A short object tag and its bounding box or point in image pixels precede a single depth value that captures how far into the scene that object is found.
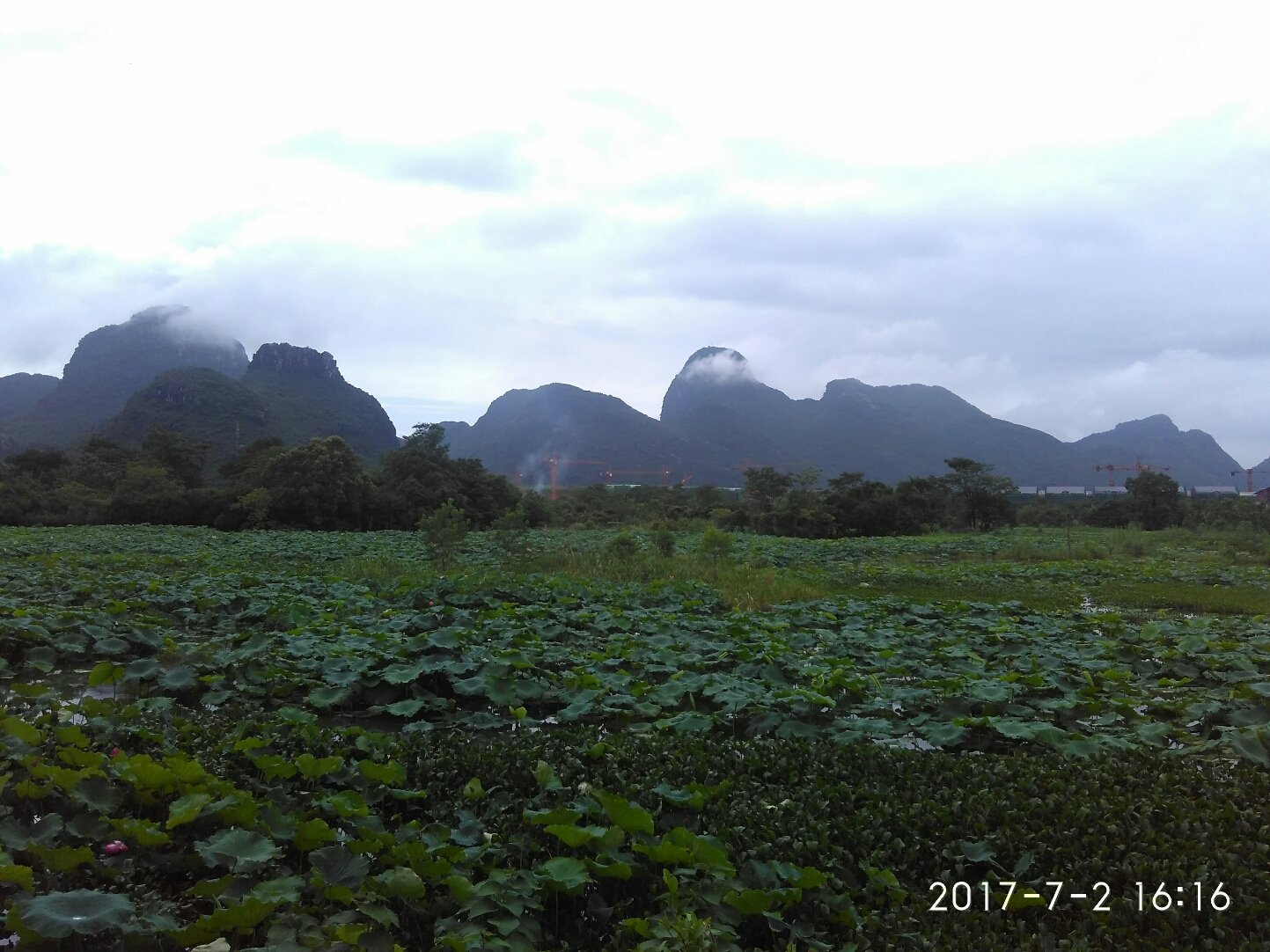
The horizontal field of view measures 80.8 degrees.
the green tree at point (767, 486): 37.62
